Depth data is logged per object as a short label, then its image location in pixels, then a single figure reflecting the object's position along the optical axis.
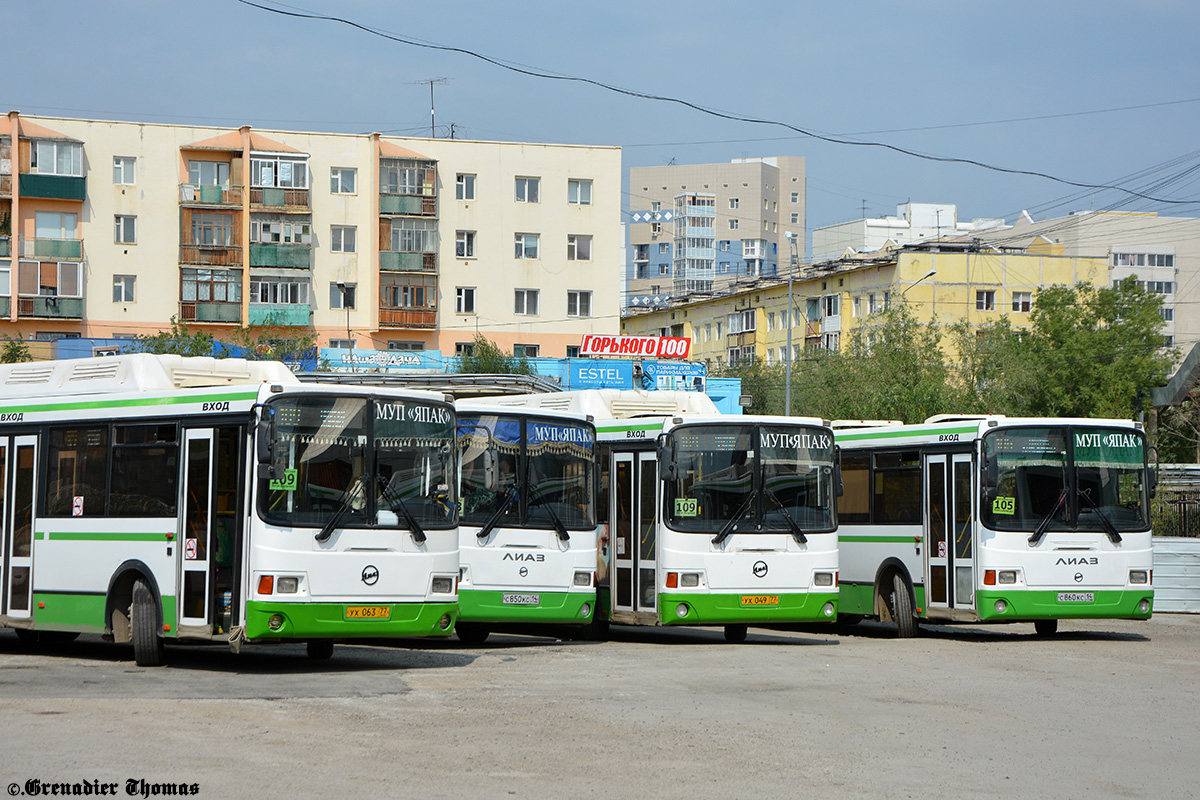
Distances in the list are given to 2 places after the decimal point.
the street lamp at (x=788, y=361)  52.13
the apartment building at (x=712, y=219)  160.88
